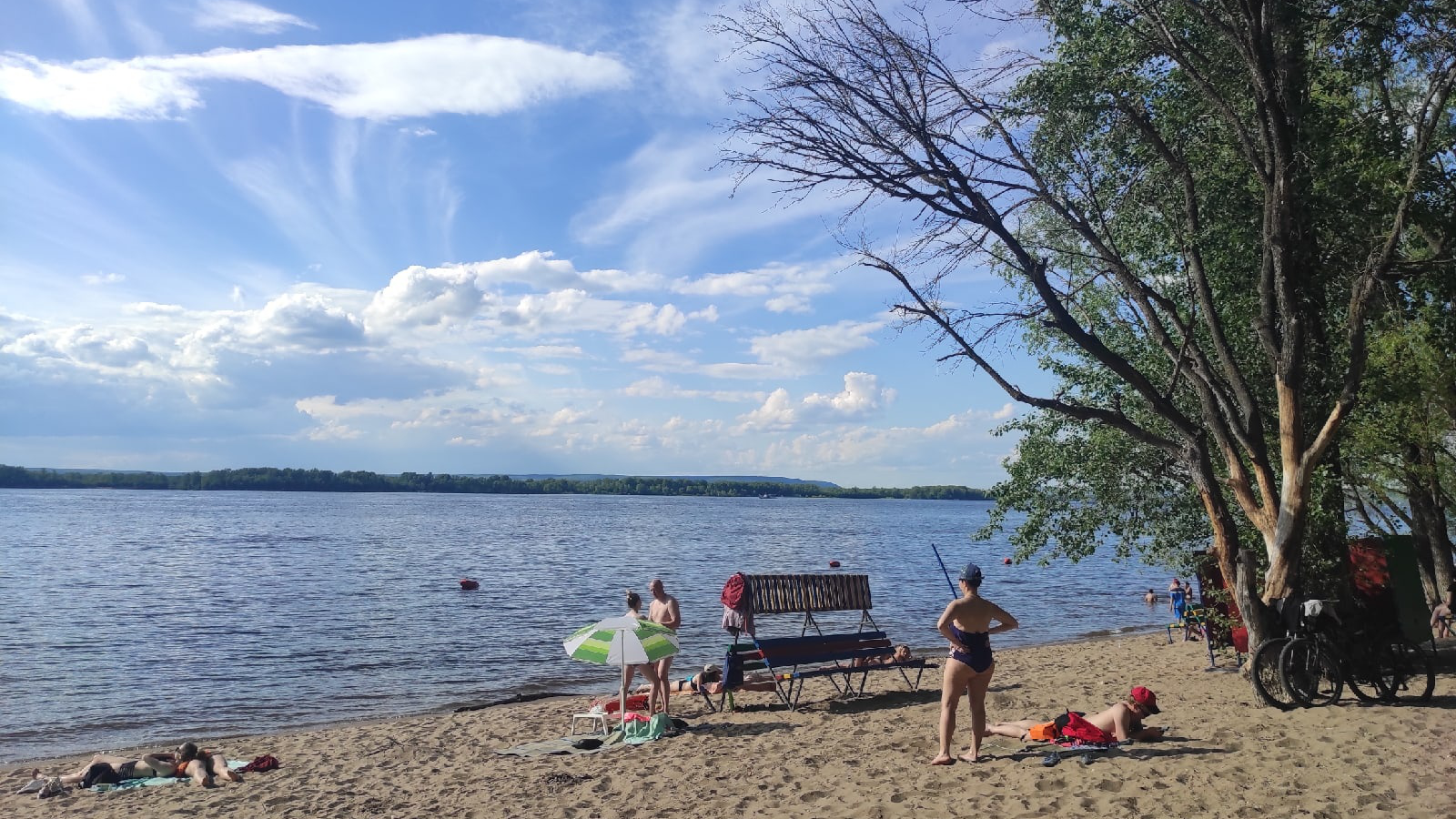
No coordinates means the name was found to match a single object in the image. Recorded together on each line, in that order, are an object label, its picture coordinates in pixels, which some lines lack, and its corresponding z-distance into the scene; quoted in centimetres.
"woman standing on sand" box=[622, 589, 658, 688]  1167
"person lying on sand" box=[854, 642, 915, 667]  1246
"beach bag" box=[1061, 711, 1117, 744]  836
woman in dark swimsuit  807
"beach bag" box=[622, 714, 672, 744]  1073
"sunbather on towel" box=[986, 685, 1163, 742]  857
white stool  1144
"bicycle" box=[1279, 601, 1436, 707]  938
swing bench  1187
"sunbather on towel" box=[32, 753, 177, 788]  1065
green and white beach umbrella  1090
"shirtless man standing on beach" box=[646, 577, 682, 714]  1183
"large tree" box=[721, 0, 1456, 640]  1008
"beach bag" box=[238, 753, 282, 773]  1090
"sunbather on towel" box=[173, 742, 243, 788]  1037
